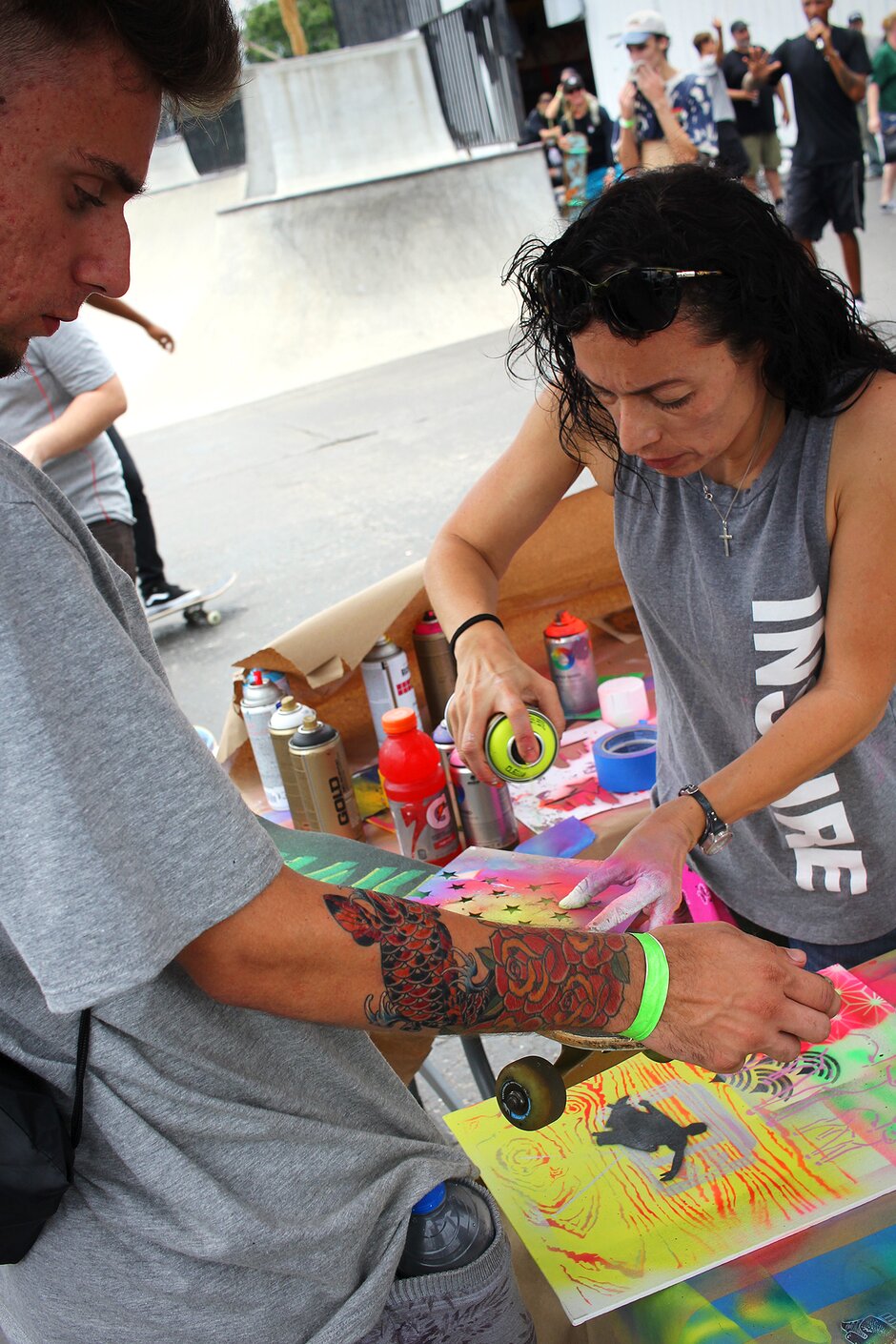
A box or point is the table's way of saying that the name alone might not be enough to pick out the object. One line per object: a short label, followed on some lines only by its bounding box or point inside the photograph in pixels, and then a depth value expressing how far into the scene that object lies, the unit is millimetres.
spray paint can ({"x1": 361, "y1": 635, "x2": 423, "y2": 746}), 2279
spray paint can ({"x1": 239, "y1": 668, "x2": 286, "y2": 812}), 2250
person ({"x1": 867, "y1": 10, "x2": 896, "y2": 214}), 11109
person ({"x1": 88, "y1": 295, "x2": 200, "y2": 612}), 4682
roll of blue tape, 2078
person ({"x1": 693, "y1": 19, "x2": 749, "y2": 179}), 8766
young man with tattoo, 795
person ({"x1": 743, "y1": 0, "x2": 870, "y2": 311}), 7496
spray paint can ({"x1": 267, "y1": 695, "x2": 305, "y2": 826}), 2102
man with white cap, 7820
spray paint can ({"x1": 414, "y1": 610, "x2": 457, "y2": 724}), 2379
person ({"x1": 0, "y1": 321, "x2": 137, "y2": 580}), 3166
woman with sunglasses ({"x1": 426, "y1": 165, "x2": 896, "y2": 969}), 1467
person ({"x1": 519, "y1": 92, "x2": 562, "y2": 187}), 13405
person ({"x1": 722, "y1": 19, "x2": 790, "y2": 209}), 10422
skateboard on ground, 5820
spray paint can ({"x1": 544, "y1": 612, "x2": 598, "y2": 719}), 2373
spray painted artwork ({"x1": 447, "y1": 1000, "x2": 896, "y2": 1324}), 1092
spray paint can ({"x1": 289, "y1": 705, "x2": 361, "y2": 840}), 2035
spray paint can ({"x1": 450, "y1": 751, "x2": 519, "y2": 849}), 1947
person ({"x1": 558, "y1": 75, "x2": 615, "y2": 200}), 12836
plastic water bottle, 1070
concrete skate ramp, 12094
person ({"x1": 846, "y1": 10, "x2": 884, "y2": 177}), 12922
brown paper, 2320
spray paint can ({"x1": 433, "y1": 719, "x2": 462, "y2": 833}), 2076
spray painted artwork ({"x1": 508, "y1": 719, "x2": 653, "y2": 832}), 2057
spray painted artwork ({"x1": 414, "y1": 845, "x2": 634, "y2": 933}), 1472
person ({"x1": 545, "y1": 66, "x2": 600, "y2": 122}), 12852
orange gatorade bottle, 1916
